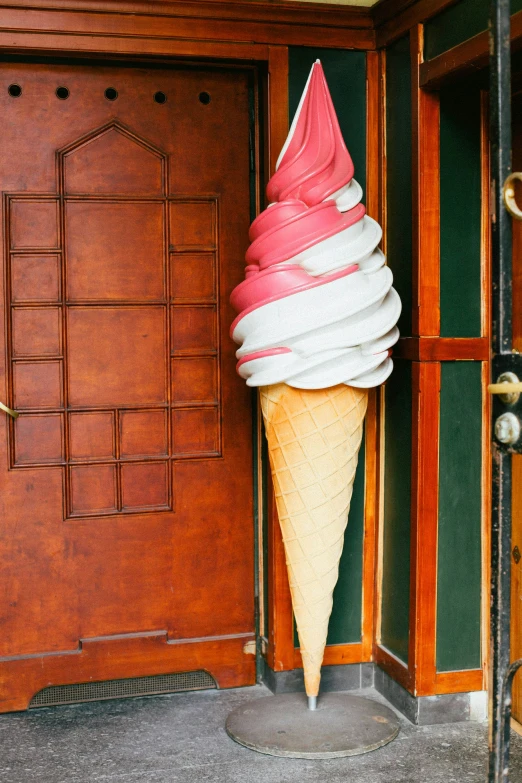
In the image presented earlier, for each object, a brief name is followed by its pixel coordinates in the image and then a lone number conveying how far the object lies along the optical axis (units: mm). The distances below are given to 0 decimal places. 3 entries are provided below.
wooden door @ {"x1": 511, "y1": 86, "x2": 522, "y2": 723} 2908
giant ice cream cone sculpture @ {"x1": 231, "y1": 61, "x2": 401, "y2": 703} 2643
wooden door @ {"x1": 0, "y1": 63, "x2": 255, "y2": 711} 3152
